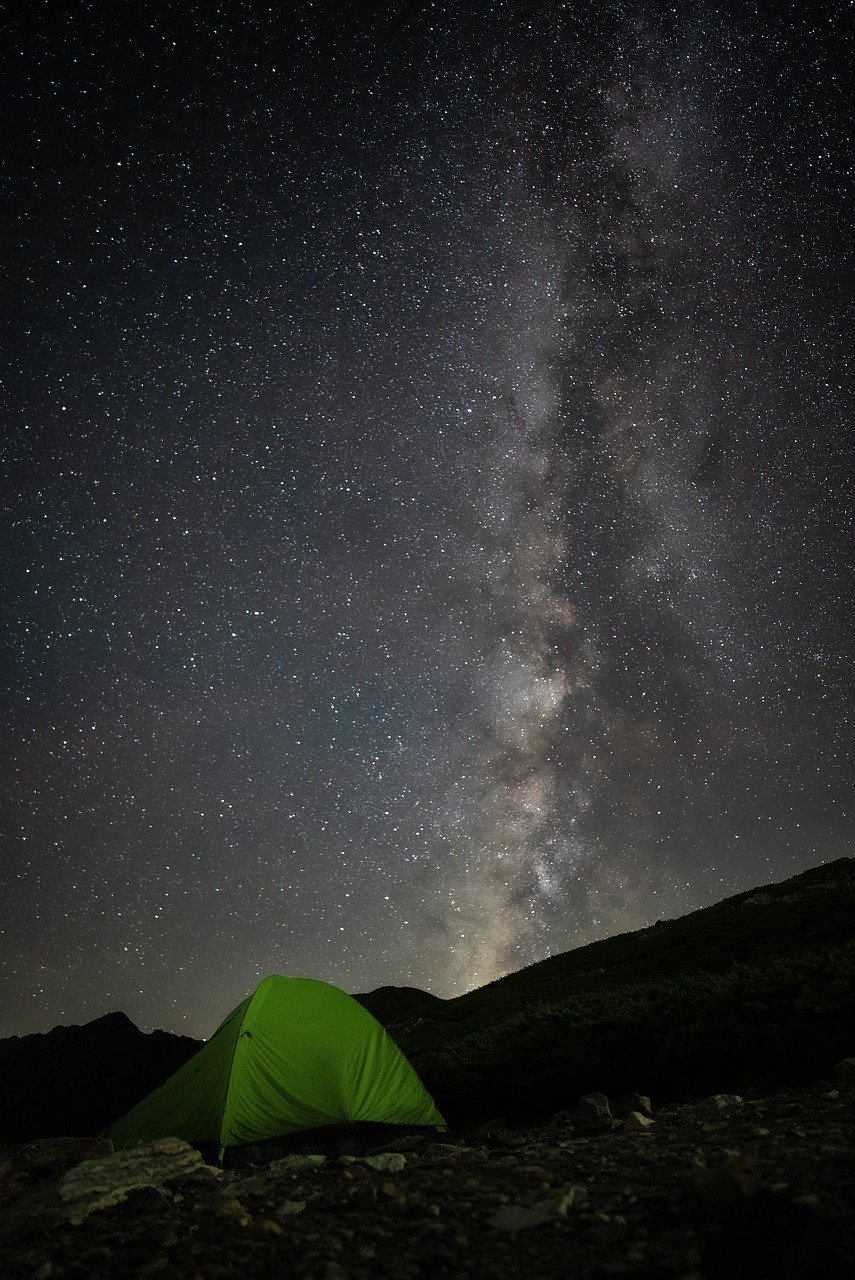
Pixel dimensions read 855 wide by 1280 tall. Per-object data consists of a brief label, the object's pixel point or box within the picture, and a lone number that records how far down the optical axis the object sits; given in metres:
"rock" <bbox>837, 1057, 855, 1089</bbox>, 8.21
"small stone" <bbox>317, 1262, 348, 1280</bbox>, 3.47
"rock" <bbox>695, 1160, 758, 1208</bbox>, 3.57
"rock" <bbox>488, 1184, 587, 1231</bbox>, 3.97
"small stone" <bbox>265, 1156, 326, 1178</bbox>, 6.16
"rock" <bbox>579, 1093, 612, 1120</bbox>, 8.97
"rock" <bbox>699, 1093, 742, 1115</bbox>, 7.98
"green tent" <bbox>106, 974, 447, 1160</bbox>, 8.78
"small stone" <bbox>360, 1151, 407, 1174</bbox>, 6.22
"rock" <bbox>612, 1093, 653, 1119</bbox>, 8.71
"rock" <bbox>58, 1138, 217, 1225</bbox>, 4.86
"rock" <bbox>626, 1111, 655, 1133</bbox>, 7.15
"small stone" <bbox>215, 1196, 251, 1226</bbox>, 4.52
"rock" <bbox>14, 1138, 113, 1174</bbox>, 6.44
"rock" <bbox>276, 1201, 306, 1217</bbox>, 4.70
